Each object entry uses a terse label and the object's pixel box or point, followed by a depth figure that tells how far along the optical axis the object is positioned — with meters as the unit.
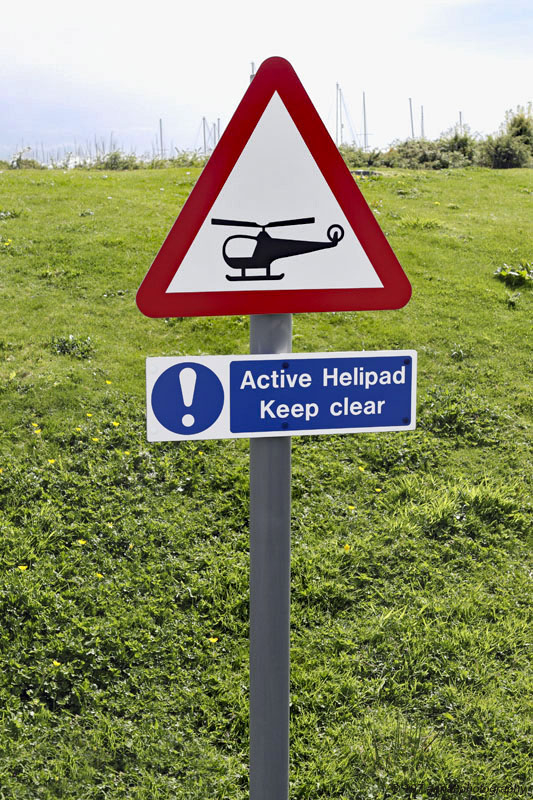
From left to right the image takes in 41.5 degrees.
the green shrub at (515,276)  7.70
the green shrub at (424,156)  16.01
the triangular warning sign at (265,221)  1.71
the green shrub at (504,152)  16.61
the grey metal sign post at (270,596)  1.74
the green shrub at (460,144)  16.88
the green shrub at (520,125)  18.00
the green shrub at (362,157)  16.05
